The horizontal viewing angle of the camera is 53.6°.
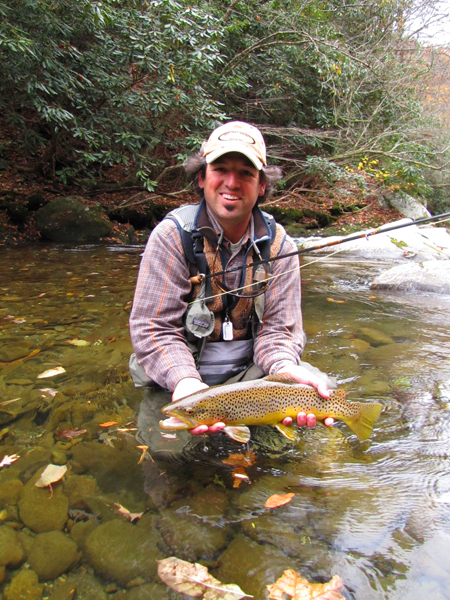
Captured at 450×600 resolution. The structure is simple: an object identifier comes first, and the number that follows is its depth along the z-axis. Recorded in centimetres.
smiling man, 265
